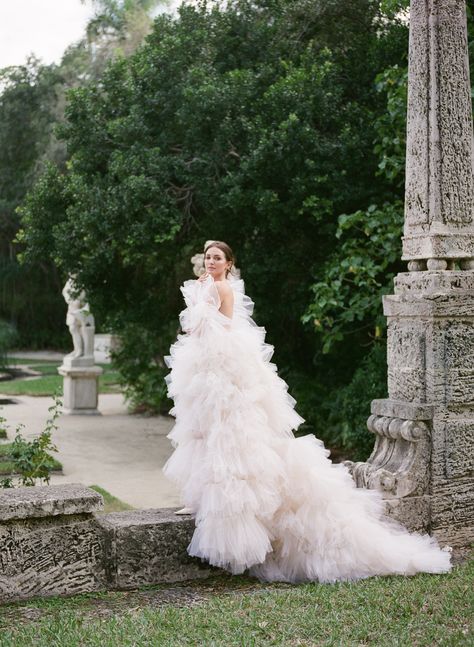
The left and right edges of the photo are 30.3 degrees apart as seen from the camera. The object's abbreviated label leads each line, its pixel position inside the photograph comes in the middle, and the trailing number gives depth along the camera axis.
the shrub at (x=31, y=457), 6.39
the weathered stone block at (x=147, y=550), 4.54
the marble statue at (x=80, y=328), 14.68
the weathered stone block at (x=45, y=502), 4.28
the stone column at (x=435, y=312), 5.07
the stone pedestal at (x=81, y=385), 14.46
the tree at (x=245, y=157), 9.65
